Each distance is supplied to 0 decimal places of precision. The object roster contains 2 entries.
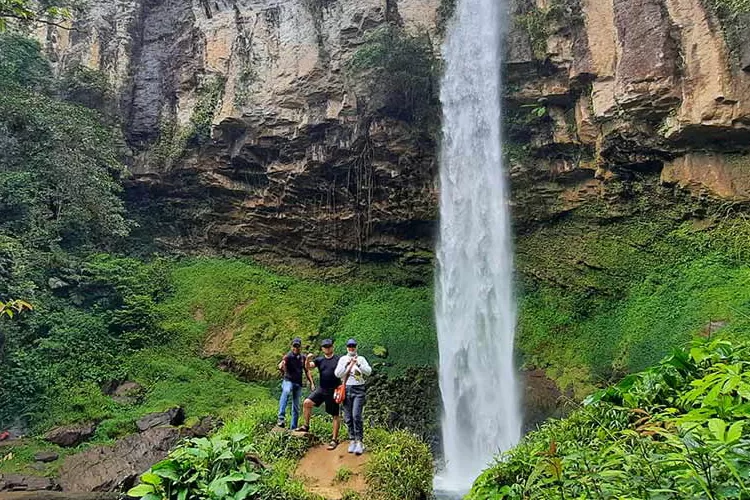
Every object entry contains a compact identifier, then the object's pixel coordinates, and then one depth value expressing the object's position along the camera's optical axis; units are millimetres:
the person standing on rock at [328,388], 6301
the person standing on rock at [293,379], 6781
